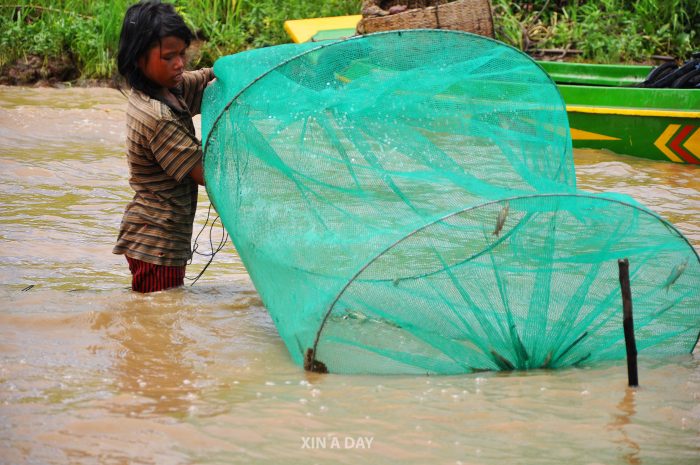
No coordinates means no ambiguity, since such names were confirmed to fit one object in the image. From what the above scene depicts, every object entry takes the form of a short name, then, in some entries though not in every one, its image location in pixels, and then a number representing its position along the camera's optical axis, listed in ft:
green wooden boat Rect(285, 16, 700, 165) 50.78
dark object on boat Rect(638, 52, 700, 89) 52.85
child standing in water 23.07
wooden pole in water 19.80
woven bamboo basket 47.01
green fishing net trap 20.53
